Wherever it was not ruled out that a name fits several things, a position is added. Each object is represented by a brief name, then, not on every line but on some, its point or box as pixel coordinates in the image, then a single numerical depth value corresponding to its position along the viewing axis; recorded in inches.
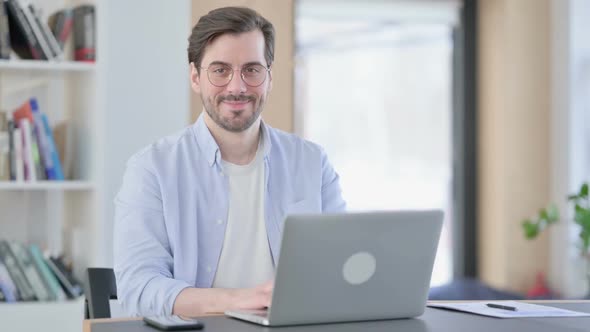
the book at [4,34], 183.6
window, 290.2
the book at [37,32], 186.1
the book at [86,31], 189.9
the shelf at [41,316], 181.0
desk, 92.9
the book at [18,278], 186.1
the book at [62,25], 192.1
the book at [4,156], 185.0
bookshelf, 180.7
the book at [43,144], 187.8
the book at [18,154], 185.1
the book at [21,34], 184.2
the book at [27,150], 185.6
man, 121.9
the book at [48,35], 187.8
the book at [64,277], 188.9
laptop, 90.9
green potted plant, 233.1
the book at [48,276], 188.0
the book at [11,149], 185.3
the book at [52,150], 188.1
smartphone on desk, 90.1
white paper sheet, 105.4
